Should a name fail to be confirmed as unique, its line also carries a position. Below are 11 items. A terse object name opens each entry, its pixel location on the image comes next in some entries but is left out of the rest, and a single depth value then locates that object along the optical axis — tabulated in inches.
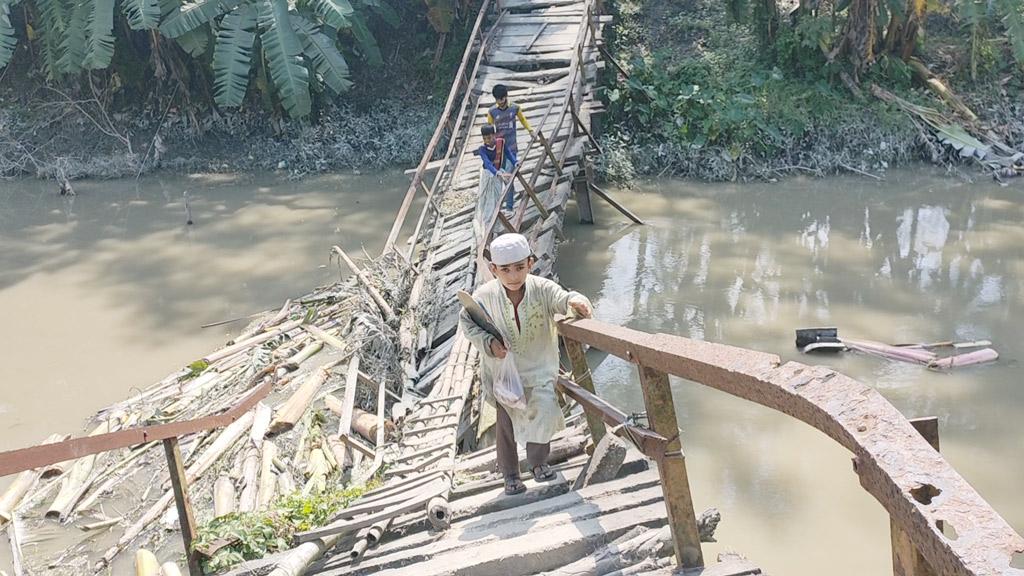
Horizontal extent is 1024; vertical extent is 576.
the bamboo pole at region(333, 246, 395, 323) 302.0
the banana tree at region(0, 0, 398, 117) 534.9
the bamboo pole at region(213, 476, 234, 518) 225.6
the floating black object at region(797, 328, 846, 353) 343.6
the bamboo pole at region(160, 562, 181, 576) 178.7
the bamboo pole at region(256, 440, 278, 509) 229.6
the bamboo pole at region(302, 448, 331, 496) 225.0
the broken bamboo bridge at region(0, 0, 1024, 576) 70.8
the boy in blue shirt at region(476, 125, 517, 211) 346.9
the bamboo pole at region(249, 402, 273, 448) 261.1
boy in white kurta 146.6
